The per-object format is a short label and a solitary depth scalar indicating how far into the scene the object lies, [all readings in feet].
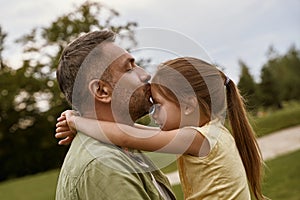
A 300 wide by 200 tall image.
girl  8.06
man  6.19
